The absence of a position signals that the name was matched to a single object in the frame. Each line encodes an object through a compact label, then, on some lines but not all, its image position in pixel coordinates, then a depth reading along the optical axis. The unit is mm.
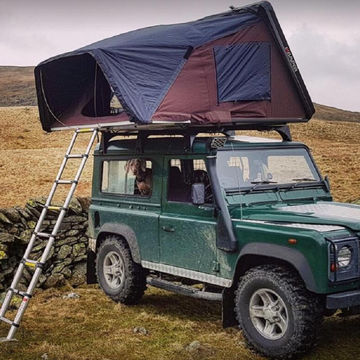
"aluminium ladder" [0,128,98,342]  7094
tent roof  7410
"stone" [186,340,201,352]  6659
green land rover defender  6027
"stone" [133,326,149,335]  7422
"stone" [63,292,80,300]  9203
